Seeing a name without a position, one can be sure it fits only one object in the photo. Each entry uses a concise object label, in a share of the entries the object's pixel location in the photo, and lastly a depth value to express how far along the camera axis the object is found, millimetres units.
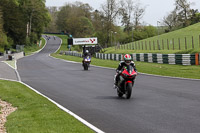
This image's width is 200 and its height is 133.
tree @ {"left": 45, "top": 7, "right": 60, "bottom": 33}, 193475
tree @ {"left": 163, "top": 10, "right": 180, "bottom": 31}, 122875
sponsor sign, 72688
